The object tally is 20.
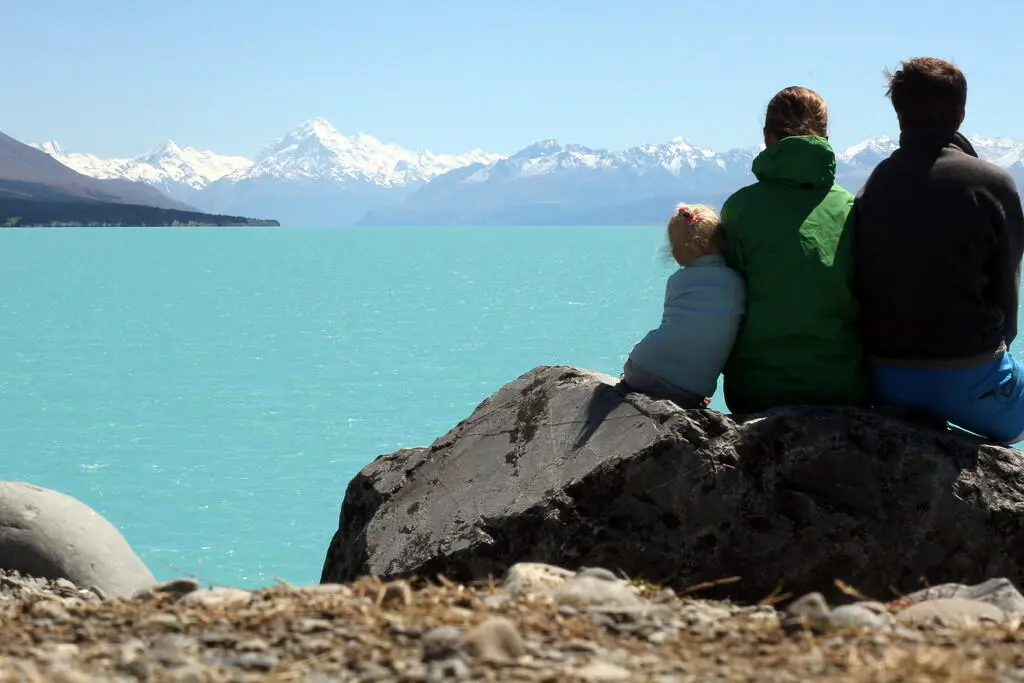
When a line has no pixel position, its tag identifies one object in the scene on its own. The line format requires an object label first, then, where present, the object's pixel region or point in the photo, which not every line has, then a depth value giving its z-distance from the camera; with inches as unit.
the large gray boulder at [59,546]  268.4
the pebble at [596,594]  150.5
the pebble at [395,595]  151.3
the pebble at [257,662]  125.3
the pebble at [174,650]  127.3
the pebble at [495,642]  125.6
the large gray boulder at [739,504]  222.7
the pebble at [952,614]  150.8
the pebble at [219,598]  156.4
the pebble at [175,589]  168.9
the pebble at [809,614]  139.3
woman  228.5
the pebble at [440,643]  126.9
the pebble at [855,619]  140.1
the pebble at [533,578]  164.4
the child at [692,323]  229.6
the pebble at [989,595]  175.5
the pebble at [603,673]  118.7
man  226.7
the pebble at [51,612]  156.6
